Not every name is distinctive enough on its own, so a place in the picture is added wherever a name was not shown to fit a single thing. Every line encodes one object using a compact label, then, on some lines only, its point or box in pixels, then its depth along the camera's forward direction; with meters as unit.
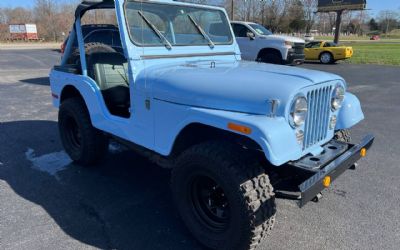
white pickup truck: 12.72
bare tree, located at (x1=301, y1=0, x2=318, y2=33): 54.75
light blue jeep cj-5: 2.29
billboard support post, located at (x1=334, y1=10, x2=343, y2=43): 26.62
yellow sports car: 18.39
